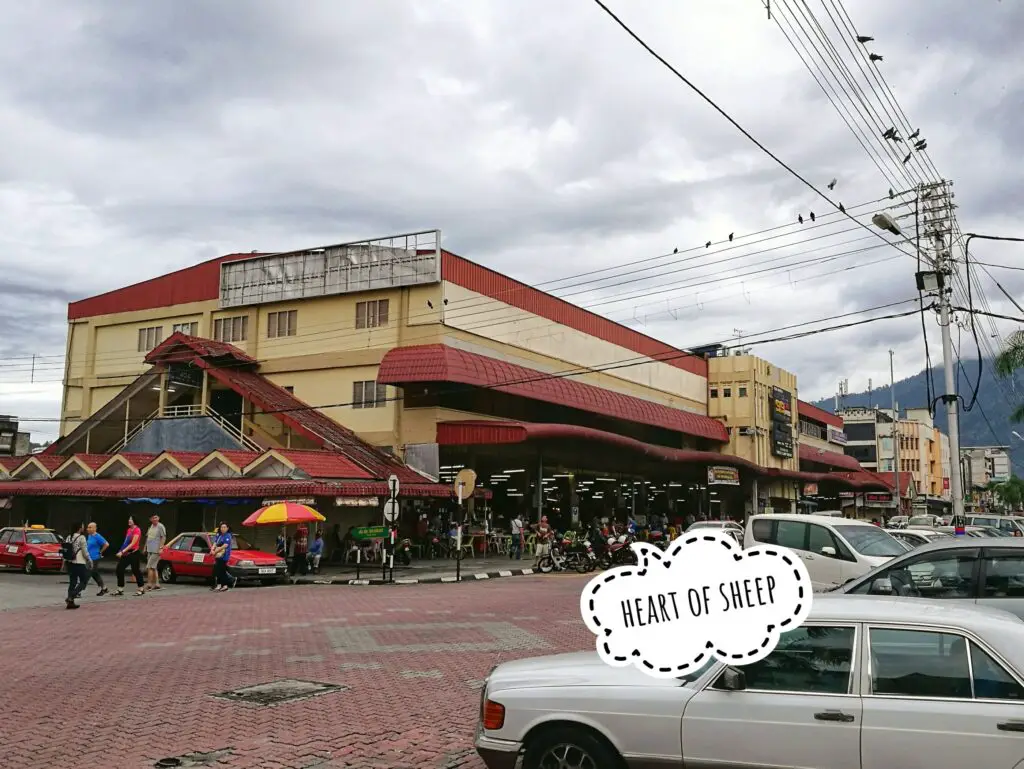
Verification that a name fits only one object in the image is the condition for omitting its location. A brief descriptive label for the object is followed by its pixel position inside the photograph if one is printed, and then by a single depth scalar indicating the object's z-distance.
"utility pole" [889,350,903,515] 59.06
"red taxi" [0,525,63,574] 27.39
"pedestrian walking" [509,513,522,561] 32.66
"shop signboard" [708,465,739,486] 46.44
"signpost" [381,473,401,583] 24.80
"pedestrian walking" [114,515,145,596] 21.01
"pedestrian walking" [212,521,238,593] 21.97
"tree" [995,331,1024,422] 25.45
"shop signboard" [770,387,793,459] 60.00
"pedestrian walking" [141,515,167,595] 21.73
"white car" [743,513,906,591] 14.67
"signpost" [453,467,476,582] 26.19
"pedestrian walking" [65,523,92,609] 18.12
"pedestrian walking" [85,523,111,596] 20.20
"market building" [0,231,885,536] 31.84
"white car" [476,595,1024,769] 4.66
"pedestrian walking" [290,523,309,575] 26.52
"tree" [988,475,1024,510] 106.69
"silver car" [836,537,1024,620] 9.34
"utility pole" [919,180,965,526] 24.97
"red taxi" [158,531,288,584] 23.23
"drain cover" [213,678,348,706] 9.14
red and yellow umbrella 23.85
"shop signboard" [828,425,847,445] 81.38
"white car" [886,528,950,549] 20.67
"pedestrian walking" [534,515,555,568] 28.20
